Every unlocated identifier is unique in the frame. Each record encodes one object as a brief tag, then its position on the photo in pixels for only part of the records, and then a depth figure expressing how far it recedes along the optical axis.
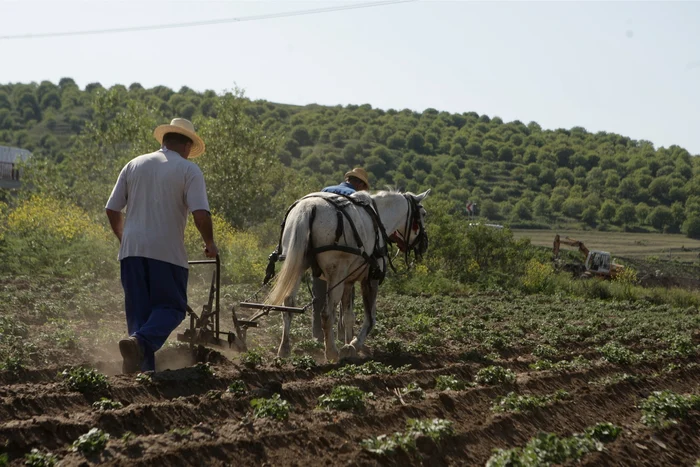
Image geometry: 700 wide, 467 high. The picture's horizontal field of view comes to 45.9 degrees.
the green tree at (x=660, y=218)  106.38
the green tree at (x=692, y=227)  98.53
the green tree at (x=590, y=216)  106.12
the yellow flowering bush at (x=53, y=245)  18.42
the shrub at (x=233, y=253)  20.75
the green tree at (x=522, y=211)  103.62
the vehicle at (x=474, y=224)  34.17
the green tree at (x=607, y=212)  106.50
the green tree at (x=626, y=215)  106.88
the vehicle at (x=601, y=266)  40.85
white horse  9.30
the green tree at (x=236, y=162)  39.34
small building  50.62
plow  8.42
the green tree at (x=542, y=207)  107.94
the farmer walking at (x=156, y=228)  7.08
